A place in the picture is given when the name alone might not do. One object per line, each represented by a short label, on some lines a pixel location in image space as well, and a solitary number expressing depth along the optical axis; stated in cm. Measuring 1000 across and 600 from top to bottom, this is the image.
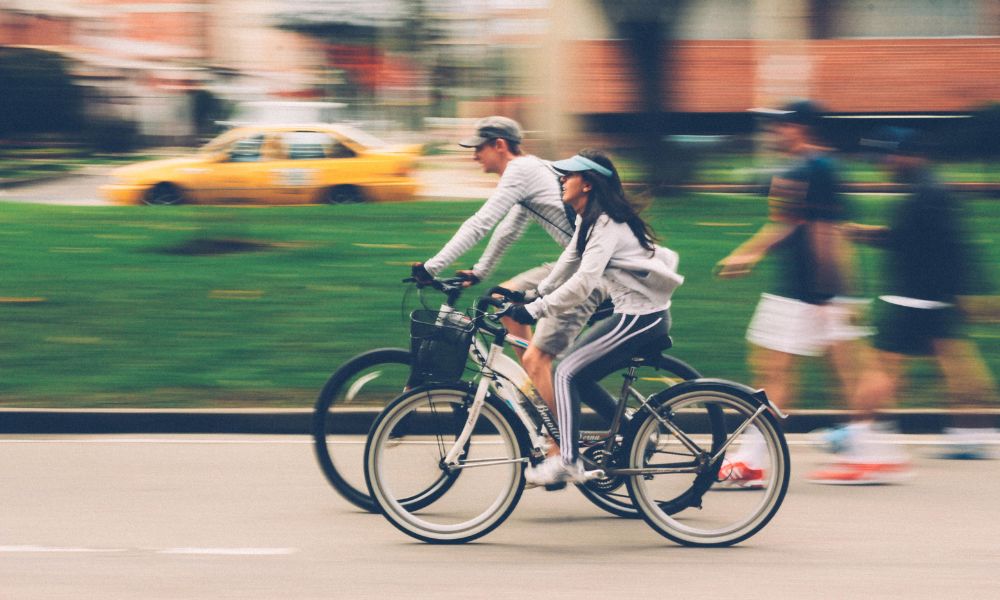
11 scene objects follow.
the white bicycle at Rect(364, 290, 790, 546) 1045
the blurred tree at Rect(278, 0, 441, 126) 2211
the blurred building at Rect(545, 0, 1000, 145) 4881
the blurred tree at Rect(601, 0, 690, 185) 2559
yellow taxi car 2822
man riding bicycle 1157
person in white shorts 1241
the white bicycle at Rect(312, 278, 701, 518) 1078
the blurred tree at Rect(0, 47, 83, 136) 2377
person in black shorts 1272
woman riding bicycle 1042
